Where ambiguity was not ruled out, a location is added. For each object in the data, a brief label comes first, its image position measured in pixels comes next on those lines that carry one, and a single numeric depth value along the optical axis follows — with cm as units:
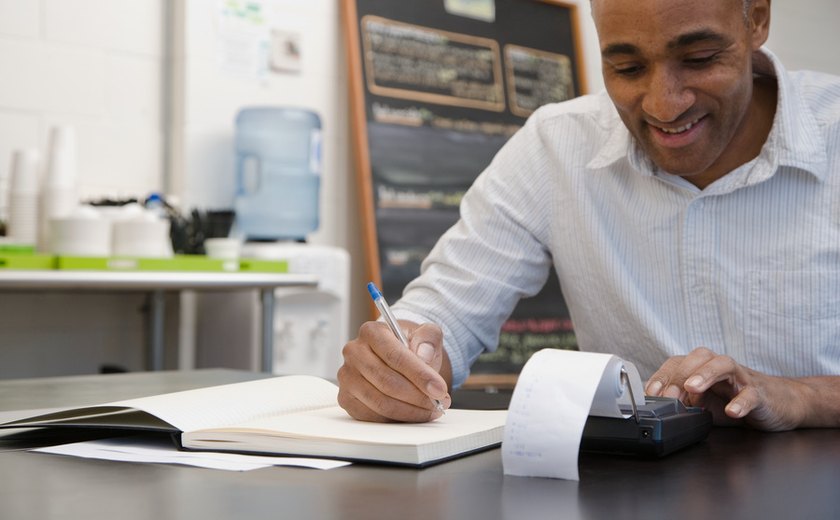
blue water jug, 322
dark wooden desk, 59
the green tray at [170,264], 249
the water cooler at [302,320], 305
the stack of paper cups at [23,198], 271
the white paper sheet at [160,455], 73
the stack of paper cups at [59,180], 268
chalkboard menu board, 358
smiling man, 121
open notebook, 75
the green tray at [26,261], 239
